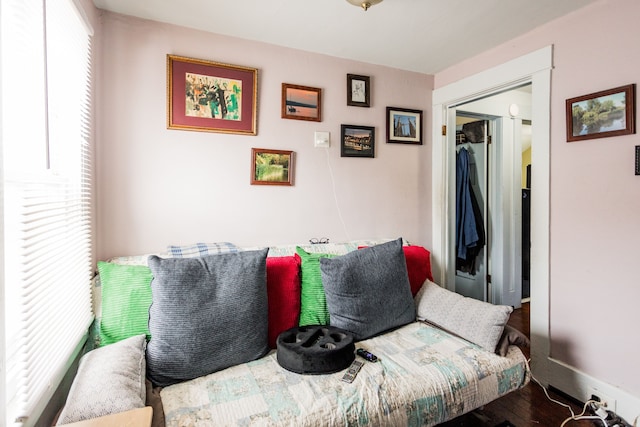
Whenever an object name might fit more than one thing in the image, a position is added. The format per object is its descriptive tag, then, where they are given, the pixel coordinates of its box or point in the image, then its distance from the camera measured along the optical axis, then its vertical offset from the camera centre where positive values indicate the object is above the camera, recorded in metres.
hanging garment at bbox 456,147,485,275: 3.51 -0.11
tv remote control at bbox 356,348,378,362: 1.64 -0.73
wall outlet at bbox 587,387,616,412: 1.83 -1.05
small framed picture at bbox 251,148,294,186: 2.36 +0.30
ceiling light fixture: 1.78 +1.10
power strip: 1.74 -1.10
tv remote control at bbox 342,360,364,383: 1.47 -0.74
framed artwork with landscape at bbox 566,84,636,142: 1.76 +0.53
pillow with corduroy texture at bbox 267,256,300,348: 1.85 -0.49
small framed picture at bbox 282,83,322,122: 2.44 +0.78
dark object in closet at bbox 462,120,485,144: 3.60 +0.85
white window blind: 1.03 +0.04
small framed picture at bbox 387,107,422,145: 2.82 +0.71
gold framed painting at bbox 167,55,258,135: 2.14 +0.74
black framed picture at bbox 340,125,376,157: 2.65 +0.54
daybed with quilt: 1.28 -0.63
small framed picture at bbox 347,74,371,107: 2.64 +0.94
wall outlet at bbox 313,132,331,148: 2.55 +0.52
